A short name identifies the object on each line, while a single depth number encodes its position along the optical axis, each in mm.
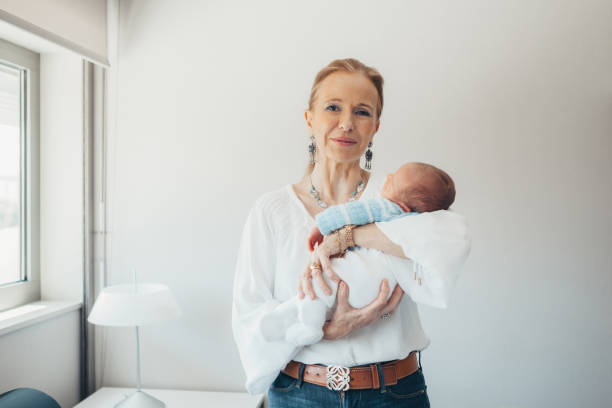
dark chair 1380
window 1900
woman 966
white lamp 1670
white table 1844
